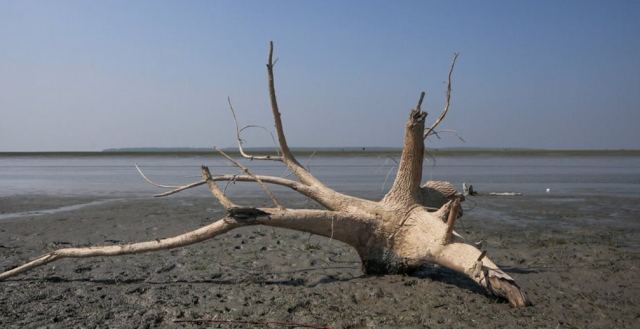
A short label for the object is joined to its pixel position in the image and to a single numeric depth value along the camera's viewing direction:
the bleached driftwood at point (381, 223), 4.79
